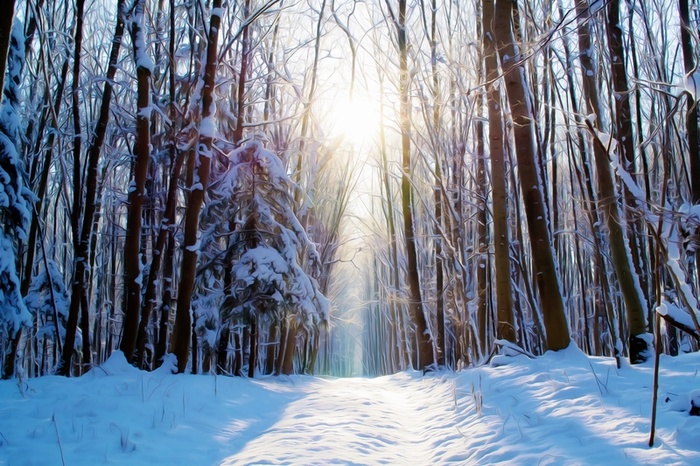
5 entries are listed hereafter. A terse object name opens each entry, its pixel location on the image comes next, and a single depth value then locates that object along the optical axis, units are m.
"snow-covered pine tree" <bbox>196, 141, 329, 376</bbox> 8.05
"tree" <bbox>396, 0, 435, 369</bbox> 11.50
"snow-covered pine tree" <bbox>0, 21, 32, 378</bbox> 5.53
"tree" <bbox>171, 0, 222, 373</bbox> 7.16
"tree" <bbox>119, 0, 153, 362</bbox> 7.16
